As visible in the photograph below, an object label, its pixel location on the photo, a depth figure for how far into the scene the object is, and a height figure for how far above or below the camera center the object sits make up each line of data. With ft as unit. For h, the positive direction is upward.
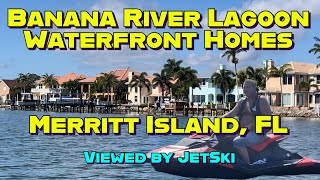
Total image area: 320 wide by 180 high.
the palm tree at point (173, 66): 412.16 +21.64
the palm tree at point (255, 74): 359.46 +14.12
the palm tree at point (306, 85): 335.47 +6.85
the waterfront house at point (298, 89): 342.44 +4.65
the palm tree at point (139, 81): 445.78 +11.75
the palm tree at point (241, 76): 371.43 +13.34
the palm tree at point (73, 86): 558.97 +9.63
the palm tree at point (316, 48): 338.54 +28.63
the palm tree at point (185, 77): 399.87 +13.45
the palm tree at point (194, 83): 394.73 +9.15
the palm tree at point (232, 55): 344.45 +24.89
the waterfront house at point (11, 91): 636.03 +5.18
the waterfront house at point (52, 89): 556.92 +6.95
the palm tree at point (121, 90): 495.82 +5.24
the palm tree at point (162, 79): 418.72 +12.52
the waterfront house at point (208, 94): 395.75 +1.71
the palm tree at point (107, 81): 491.72 +12.83
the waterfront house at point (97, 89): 511.81 +9.60
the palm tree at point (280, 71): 342.44 +15.48
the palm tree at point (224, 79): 370.39 +10.95
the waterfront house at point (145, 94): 469.98 +1.79
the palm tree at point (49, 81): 594.00 +15.35
